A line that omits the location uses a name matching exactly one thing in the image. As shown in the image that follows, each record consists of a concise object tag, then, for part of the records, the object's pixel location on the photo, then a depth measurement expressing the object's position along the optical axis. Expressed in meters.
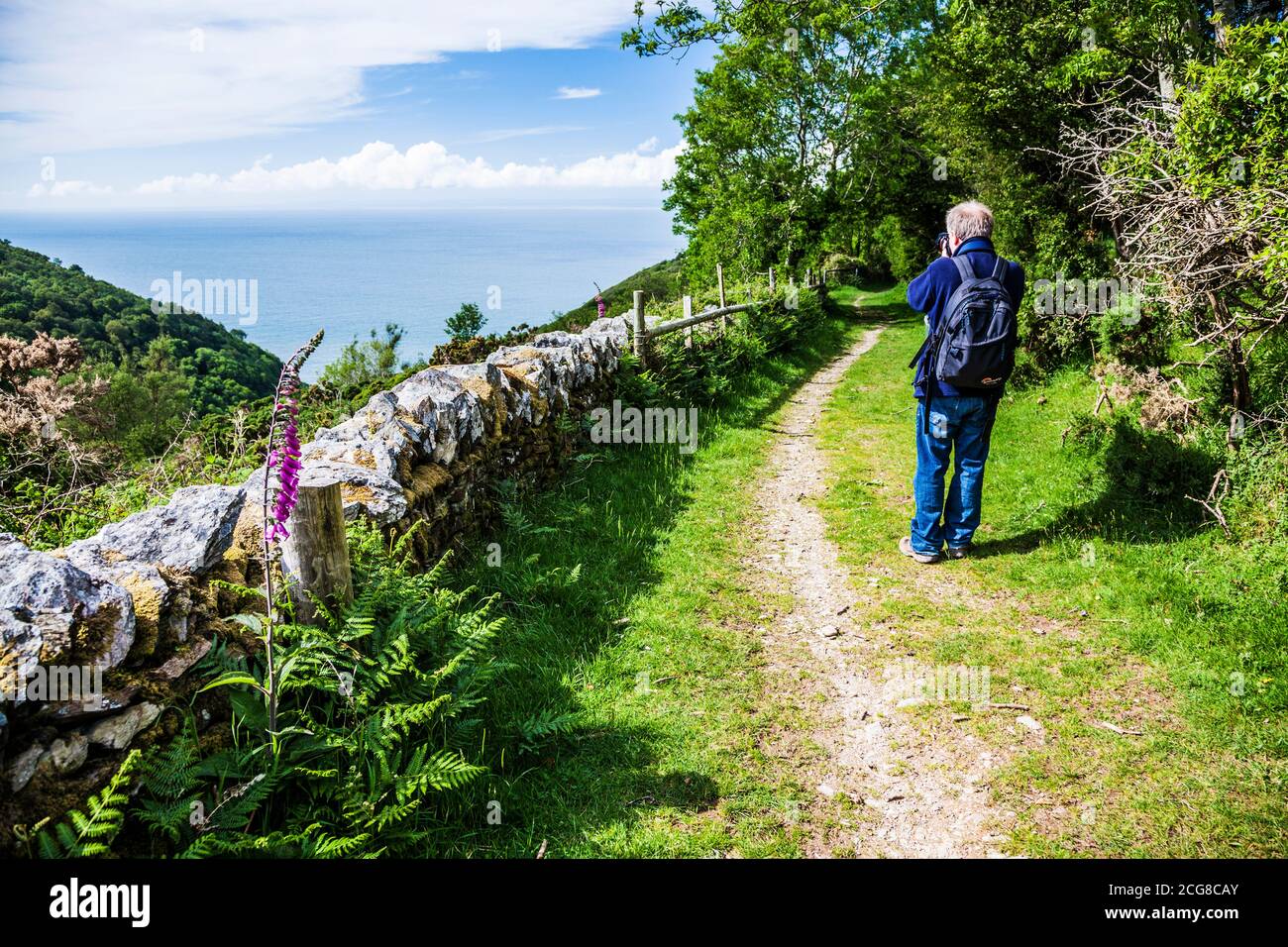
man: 5.51
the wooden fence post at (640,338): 10.61
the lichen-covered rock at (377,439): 5.20
